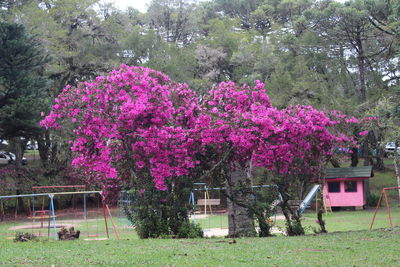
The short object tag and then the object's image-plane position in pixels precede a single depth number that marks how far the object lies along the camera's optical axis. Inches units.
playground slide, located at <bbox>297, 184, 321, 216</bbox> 986.7
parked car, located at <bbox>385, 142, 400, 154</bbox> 1814.2
